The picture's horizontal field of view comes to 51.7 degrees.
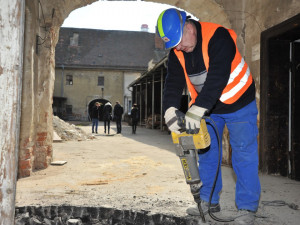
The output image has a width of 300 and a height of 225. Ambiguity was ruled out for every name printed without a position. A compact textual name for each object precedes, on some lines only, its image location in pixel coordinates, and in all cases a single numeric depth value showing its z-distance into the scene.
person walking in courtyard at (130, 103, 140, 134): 14.60
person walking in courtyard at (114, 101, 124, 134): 14.33
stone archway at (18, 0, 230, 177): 4.70
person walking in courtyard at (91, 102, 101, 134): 14.77
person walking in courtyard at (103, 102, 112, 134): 14.86
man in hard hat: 2.57
